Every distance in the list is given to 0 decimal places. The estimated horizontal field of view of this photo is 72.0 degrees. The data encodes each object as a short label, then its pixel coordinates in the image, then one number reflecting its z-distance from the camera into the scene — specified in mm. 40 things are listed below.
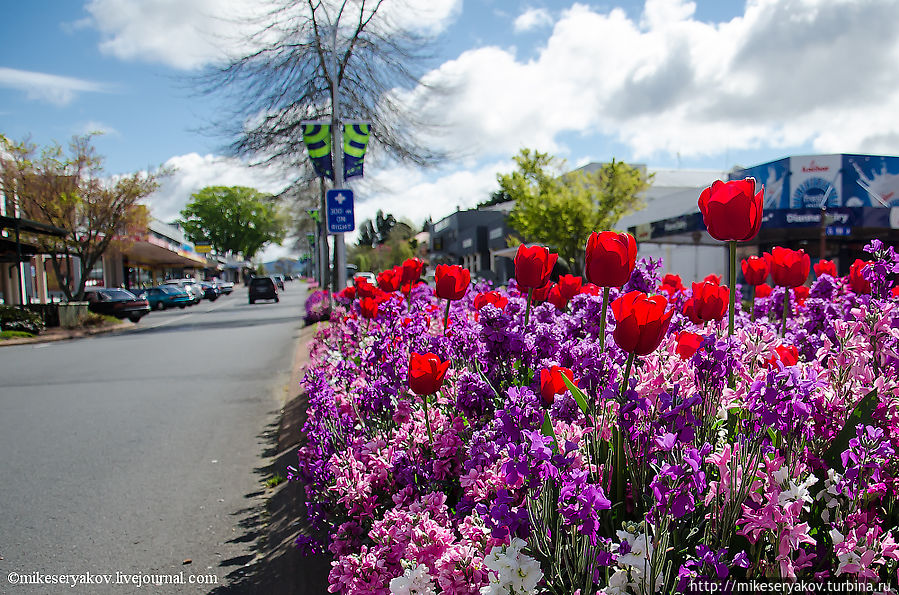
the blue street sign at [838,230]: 18750
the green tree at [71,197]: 22562
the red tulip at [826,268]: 4138
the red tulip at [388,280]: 5086
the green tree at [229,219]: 95938
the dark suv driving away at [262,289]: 37906
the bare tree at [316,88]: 19234
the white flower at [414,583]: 1613
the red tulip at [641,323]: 1709
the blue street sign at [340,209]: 11719
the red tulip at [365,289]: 5129
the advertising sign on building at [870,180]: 27172
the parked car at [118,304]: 24016
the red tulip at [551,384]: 1855
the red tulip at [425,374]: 2275
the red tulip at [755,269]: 3336
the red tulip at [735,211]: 2031
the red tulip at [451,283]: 3506
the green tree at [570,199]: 25547
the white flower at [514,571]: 1363
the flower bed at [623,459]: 1403
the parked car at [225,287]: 59556
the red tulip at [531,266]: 2760
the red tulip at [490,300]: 3484
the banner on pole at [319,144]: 12906
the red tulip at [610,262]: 2035
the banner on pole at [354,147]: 12547
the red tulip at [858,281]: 3344
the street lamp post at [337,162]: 13601
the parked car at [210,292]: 47344
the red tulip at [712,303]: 2379
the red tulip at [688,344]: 1964
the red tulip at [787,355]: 2008
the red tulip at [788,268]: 3086
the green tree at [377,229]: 130500
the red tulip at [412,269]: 5164
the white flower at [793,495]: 1369
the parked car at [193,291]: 37534
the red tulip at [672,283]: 3686
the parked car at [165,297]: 35188
